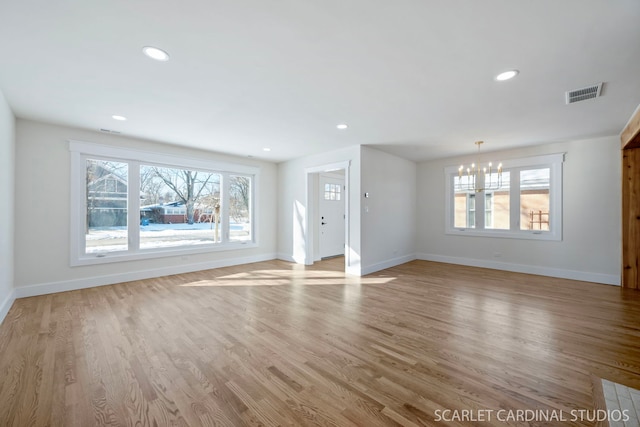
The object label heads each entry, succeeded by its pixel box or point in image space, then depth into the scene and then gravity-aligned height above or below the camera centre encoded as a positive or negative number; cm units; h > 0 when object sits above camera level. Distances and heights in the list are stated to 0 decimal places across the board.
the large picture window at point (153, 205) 435 +13
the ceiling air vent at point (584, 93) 276 +130
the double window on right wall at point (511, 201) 511 +25
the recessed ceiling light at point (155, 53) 214 +131
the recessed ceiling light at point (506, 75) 246 +131
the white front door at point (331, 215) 698 -9
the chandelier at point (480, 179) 580 +75
